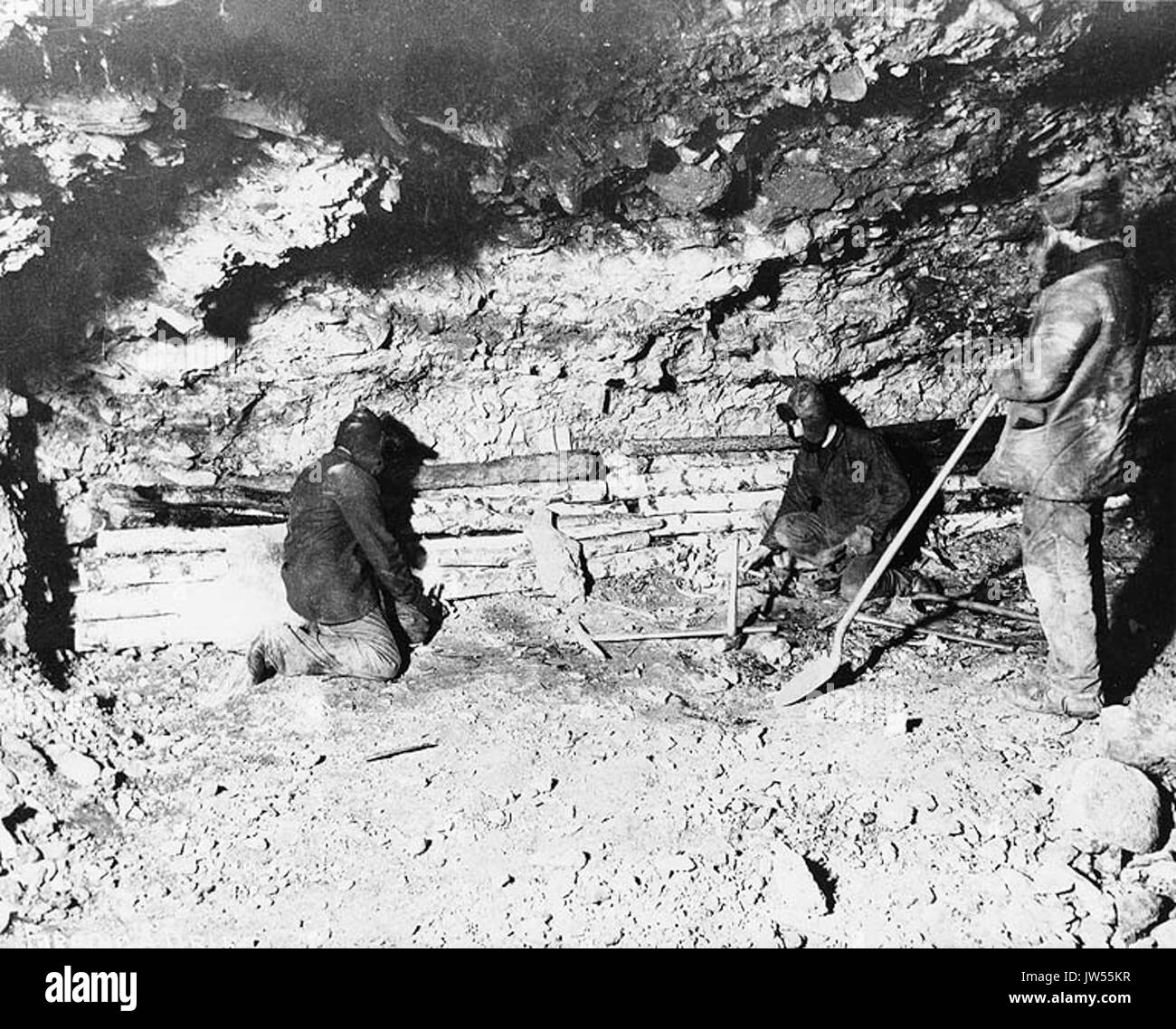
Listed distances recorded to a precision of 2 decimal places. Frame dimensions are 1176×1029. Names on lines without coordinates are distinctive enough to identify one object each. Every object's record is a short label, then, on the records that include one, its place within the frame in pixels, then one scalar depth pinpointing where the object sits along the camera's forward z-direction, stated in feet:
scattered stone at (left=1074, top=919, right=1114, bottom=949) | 8.96
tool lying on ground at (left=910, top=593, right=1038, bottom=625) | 15.52
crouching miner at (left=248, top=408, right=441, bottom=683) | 14.79
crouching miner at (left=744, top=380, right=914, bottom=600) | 17.70
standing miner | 11.82
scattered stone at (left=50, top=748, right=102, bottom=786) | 12.10
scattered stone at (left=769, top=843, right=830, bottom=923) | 9.48
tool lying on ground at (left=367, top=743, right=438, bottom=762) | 12.60
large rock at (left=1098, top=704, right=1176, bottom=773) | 11.16
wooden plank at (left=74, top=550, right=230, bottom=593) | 15.80
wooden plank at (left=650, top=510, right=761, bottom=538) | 18.84
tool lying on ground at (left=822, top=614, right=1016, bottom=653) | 14.80
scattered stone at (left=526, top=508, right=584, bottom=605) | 17.76
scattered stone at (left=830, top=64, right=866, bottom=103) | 13.25
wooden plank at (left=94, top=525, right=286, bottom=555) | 16.01
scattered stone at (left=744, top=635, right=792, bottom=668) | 15.23
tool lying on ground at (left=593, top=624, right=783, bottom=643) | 15.65
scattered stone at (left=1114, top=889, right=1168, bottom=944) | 9.04
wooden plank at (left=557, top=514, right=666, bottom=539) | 18.38
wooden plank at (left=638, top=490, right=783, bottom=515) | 18.92
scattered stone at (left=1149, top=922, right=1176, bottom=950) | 8.93
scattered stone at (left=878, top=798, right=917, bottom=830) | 10.70
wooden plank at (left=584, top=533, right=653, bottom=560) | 18.42
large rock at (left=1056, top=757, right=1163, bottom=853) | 9.85
